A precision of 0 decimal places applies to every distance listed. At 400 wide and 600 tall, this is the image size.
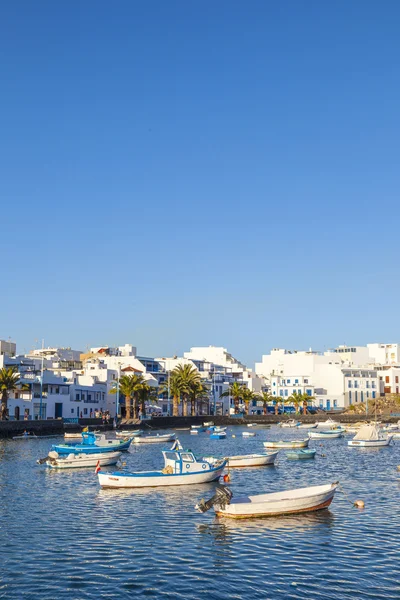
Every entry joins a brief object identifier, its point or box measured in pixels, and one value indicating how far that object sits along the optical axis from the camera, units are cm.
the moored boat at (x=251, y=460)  6531
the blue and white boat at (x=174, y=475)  4859
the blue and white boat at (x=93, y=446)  6880
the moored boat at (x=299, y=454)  7619
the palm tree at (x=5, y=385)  10681
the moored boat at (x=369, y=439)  9144
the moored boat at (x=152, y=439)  9531
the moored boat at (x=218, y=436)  11479
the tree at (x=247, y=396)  17588
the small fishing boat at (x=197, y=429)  12975
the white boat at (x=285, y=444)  8725
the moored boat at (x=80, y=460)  6212
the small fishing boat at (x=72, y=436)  10131
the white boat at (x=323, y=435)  11456
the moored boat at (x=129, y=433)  10169
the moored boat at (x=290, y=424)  15450
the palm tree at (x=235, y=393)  17688
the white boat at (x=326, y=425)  14101
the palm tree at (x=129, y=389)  13412
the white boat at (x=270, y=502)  3584
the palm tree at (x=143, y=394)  13612
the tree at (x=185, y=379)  14800
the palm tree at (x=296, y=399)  18162
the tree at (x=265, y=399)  18536
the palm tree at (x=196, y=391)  15138
